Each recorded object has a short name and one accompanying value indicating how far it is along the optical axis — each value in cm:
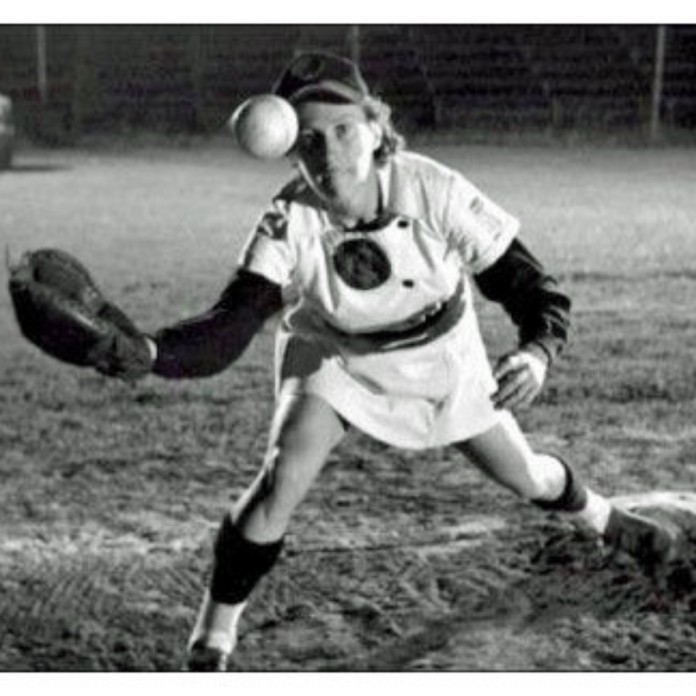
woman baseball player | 528
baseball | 521
